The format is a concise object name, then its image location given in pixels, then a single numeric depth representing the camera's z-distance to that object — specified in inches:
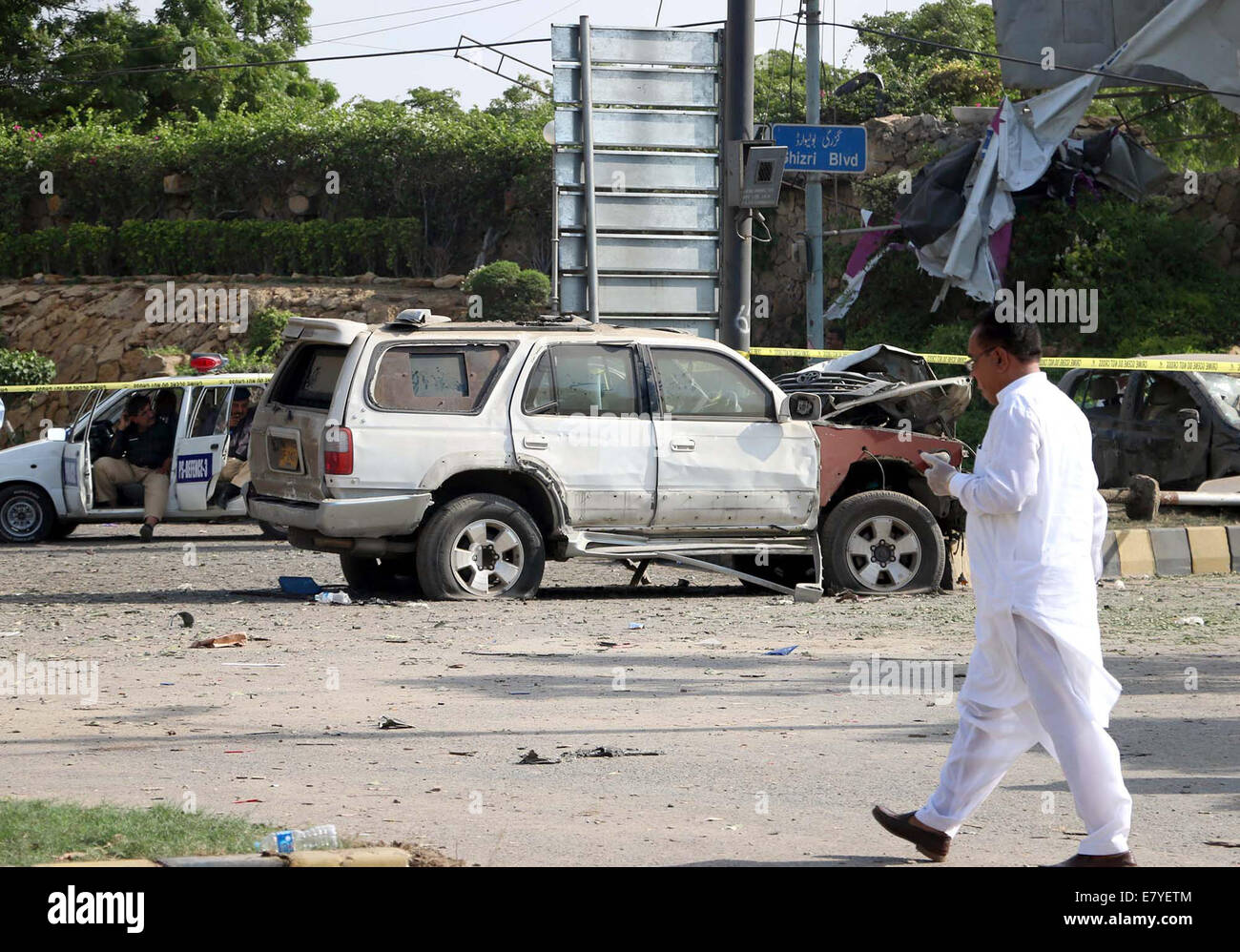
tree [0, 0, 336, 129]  1460.4
